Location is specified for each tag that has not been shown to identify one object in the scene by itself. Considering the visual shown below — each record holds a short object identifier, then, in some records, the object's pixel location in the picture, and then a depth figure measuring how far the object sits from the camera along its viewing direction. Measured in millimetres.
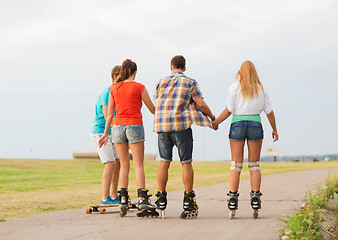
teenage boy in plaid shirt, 13375
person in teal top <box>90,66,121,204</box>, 15975
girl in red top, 14125
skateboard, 15344
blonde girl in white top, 13297
